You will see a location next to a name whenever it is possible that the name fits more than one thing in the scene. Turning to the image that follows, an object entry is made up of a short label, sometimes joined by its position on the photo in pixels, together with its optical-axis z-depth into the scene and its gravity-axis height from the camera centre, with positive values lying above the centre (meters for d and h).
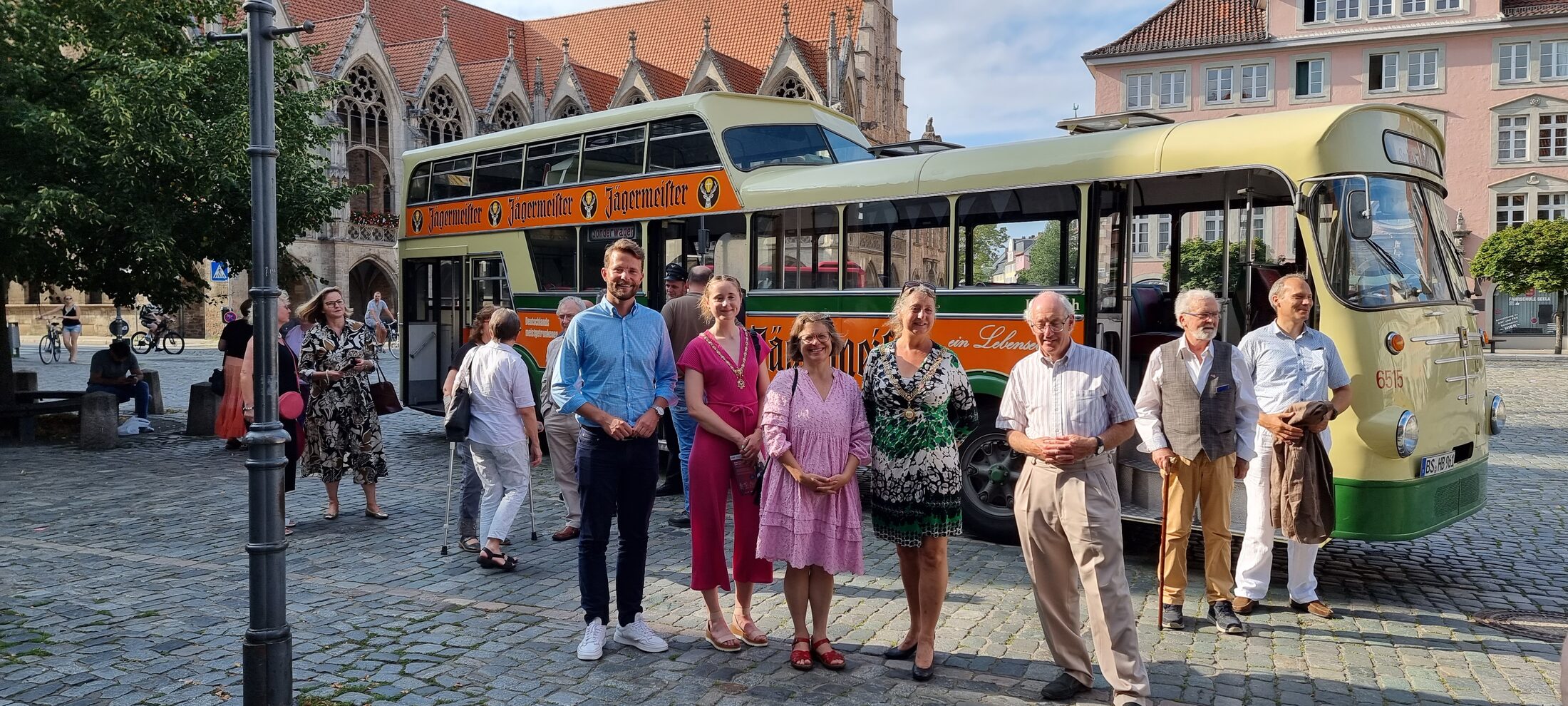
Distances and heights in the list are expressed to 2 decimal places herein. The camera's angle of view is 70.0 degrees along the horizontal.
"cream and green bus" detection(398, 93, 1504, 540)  6.44 +0.59
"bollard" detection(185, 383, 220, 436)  14.09 -1.22
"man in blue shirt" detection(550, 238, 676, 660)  5.33 -0.53
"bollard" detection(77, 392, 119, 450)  13.09 -1.28
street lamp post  4.57 -0.51
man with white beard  5.74 -0.63
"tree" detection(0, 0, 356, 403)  12.06 +1.86
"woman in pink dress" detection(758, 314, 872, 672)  5.04 -0.66
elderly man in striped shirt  4.66 -0.77
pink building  44.06 +9.61
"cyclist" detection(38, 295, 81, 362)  29.27 -0.32
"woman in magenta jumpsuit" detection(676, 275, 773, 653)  5.36 -0.59
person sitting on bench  14.46 -0.82
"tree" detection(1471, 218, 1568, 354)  35.53 +1.73
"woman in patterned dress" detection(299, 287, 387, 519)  8.43 -0.67
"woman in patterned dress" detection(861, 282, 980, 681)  4.96 -0.57
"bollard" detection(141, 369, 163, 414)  15.50 -1.09
